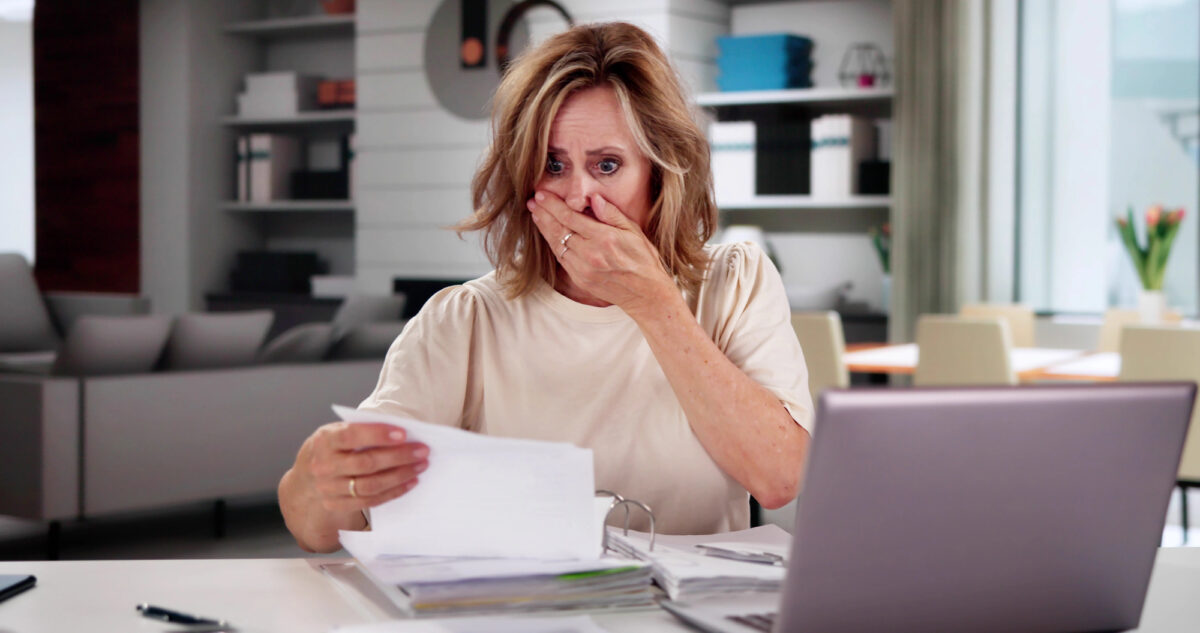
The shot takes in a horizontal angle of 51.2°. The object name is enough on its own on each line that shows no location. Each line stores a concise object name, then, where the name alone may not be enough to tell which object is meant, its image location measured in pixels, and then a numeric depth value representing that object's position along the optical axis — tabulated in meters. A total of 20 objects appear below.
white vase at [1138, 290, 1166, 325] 4.59
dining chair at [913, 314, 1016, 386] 4.07
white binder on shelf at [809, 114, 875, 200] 5.47
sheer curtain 5.52
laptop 0.77
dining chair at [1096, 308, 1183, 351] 4.84
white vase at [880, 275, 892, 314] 5.79
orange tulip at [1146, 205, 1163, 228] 4.86
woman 1.33
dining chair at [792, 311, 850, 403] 4.27
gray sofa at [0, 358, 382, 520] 3.82
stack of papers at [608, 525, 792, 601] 1.05
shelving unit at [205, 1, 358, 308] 7.20
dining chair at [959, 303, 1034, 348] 5.13
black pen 1.01
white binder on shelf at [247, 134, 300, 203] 7.18
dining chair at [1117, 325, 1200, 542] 3.58
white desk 1.03
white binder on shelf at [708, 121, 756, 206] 5.68
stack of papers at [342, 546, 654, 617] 1.01
